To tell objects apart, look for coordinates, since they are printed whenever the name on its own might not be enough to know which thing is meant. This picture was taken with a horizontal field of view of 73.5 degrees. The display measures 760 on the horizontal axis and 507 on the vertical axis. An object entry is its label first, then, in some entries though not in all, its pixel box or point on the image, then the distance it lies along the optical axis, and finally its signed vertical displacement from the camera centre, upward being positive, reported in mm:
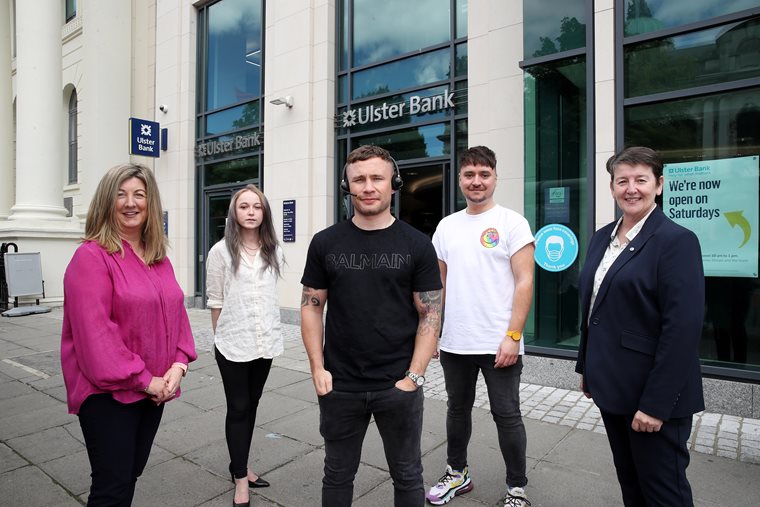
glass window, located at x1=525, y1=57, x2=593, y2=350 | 5859 +1002
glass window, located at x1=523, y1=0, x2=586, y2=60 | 5766 +2688
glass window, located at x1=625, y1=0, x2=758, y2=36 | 5020 +2518
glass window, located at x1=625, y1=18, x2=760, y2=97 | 4934 +2023
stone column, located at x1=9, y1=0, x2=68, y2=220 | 13539 +4068
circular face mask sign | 5867 +129
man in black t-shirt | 2213 -301
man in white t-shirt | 2980 -321
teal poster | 4898 +495
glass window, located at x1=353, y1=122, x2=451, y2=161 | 8047 +1947
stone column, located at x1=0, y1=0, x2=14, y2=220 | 17047 +4916
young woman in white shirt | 3141 -345
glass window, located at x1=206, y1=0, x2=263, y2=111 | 11273 +4768
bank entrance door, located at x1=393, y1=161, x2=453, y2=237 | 8023 +1011
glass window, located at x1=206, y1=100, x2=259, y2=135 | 11055 +3169
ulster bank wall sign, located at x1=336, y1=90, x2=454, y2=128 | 7988 +2509
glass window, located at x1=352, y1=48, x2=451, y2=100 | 8195 +3155
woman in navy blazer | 2076 -354
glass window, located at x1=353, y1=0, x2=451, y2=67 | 8352 +4022
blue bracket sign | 11922 +2887
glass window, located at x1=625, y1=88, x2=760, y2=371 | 4980 +1133
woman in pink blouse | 2115 -320
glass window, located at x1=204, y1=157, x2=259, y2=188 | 10977 +1969
